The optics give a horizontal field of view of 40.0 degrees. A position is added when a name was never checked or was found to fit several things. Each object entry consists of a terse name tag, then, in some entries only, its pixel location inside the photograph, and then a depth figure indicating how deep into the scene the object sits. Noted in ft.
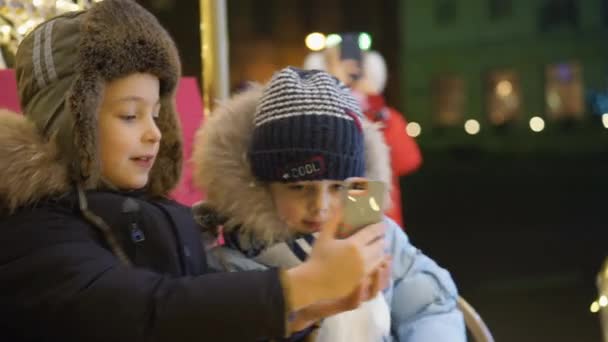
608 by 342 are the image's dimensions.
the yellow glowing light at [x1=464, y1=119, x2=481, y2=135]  49.50
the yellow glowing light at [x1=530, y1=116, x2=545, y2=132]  46.08
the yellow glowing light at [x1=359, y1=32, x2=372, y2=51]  10.02
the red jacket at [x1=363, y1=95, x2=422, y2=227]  9.45
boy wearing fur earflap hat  2.43
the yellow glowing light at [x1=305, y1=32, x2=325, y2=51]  13.36
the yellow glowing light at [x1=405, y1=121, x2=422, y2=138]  51.10
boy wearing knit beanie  3.78
